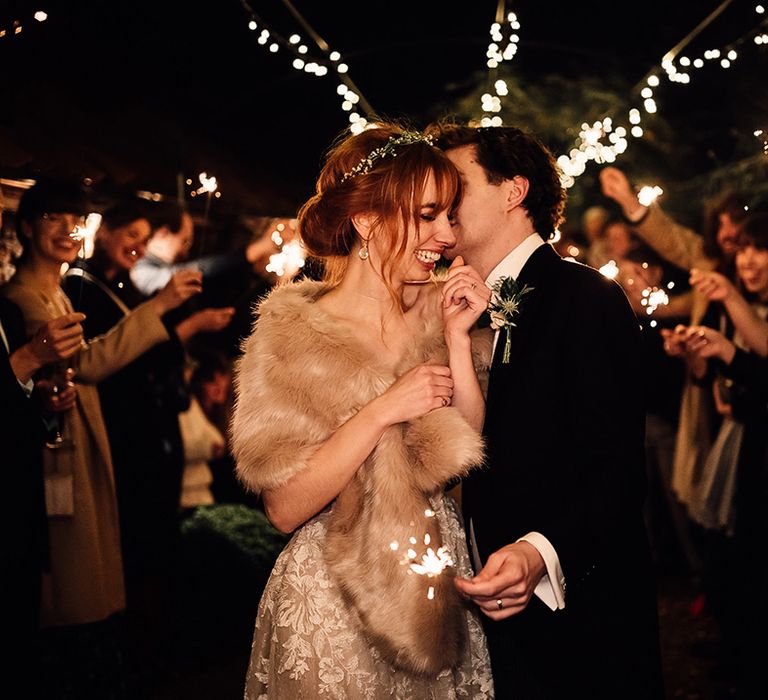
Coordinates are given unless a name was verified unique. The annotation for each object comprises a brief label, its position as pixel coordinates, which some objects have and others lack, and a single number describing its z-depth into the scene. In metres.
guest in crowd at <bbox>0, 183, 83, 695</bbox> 2.77
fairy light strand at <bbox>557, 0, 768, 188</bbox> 6.24
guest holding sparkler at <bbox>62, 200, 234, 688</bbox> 4.13
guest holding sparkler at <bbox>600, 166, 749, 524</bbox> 4.86
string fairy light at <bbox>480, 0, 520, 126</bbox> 4.89
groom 2.10
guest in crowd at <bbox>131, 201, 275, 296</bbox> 4.92
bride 2.13
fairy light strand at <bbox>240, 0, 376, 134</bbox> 4.32
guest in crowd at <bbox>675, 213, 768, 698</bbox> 3.52
